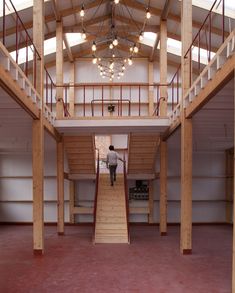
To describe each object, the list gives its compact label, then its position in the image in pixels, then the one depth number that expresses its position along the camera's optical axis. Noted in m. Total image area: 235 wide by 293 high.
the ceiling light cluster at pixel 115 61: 13.85
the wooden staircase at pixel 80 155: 10.86
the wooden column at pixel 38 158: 7.40
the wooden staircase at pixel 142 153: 10.74
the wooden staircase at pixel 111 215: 9.12
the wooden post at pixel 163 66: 10.40
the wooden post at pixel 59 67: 10.29
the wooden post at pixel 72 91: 14.15
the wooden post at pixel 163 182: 10.45
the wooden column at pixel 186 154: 7.44
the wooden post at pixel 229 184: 12.60
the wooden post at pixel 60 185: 10.48
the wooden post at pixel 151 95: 13.99
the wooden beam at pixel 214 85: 4.66
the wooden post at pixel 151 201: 12.61
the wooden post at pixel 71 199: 12.63
